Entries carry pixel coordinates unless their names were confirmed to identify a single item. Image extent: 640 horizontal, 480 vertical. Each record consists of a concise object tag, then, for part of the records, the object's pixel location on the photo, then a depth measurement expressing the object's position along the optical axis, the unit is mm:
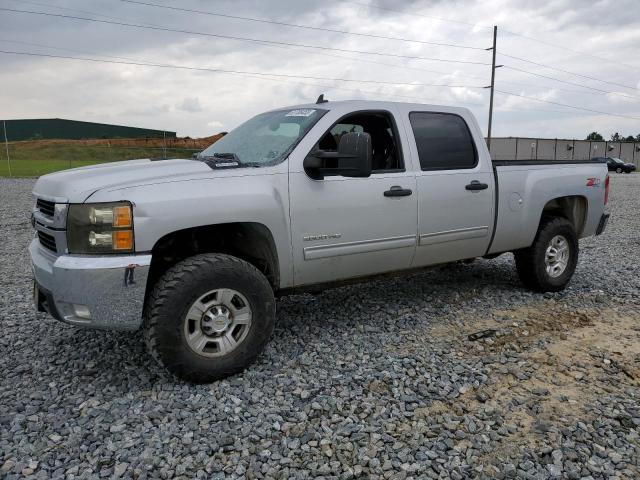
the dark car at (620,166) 42781
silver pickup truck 3146
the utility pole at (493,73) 40362
